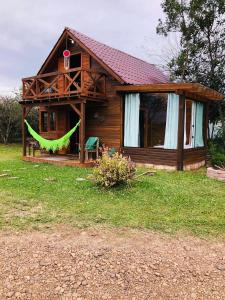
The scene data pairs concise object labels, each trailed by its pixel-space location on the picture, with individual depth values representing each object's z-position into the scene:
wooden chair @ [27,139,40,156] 12.02
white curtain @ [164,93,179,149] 9.41
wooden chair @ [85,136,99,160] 10.34
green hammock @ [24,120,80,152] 10.11
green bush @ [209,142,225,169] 11.34
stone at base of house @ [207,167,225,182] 8.00
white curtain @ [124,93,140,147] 10.16
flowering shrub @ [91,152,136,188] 6.48
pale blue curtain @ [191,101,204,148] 10.61
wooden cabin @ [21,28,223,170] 9.52
